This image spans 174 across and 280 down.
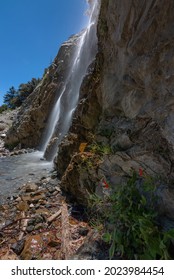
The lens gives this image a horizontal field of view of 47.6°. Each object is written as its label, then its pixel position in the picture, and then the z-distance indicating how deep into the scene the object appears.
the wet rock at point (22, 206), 4.66
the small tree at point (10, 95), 37.75
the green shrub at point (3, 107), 33.73
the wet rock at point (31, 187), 5.60
